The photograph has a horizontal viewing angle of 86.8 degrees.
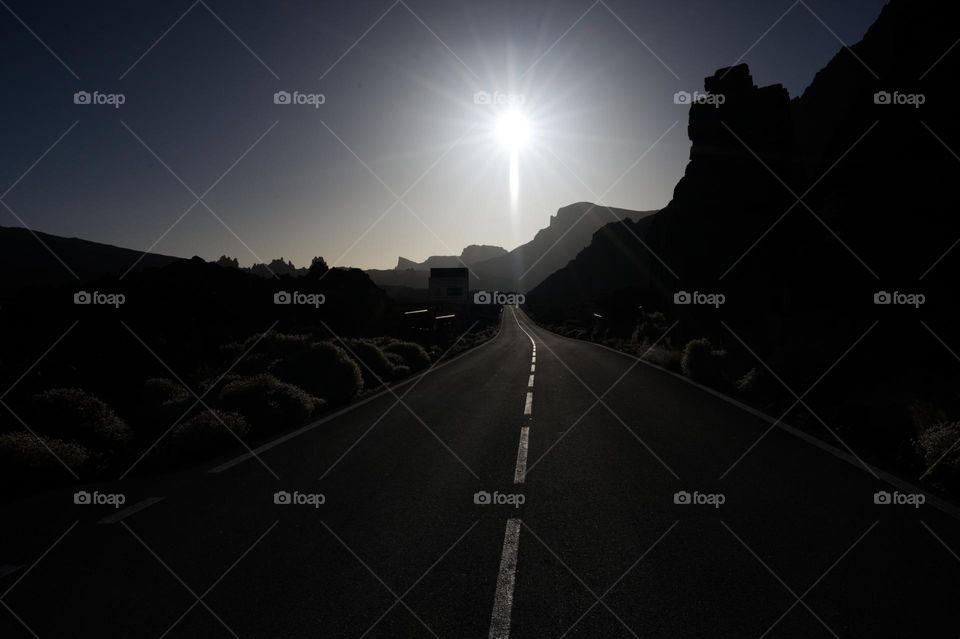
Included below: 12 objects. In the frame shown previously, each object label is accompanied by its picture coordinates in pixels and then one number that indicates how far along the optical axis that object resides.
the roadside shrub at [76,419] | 7.18
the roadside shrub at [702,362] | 14.30
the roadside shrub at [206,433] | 7.17
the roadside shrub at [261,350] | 13.66
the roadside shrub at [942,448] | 5.71
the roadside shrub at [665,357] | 17.88
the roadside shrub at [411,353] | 20.39
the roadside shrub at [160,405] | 8.20
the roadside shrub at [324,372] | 12.08
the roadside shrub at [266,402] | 8.91
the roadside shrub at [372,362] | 16.16
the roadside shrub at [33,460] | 5.79
